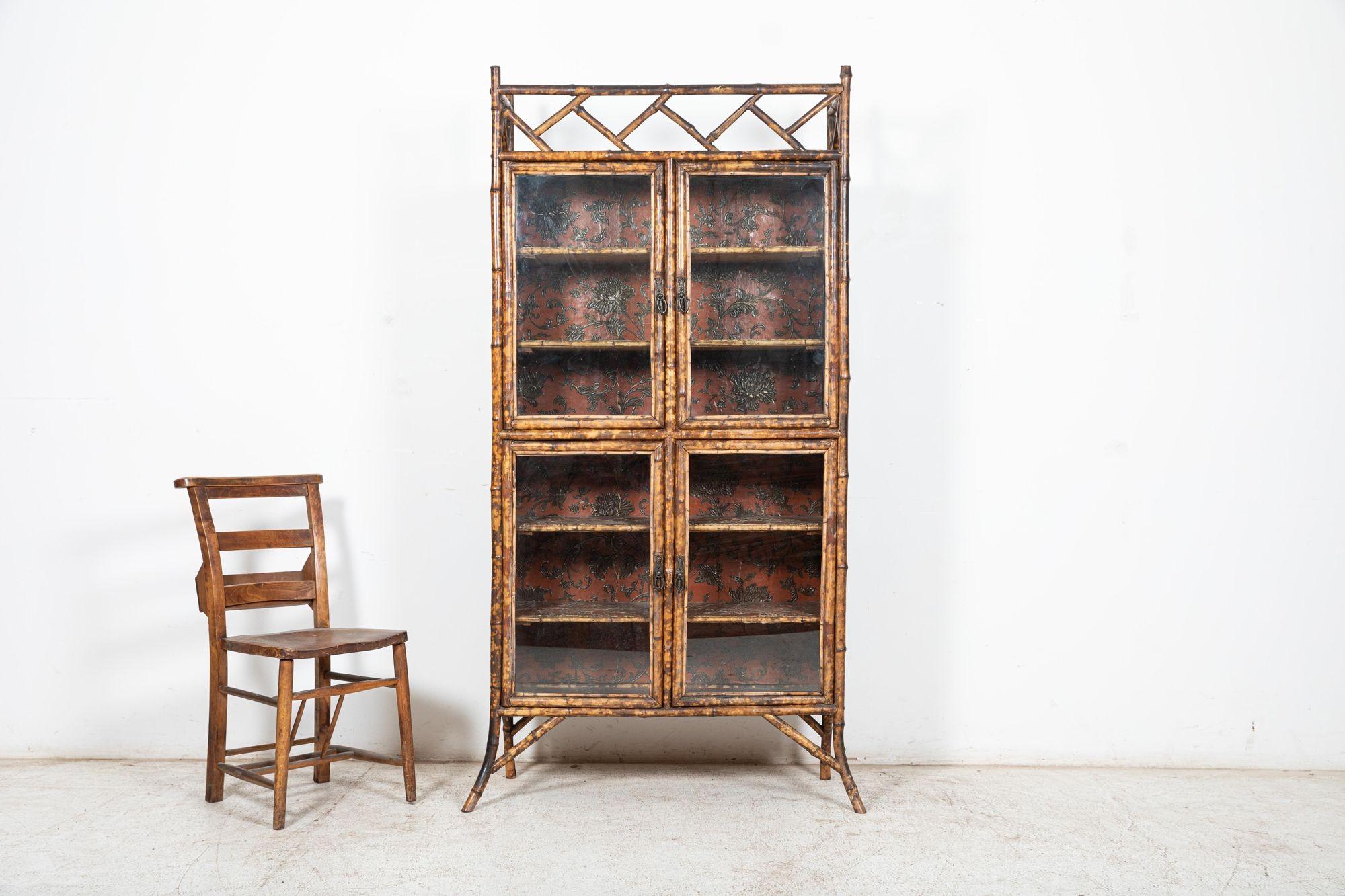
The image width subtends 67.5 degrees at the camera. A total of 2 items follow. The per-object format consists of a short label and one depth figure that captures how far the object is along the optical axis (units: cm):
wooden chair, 272
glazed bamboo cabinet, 290
